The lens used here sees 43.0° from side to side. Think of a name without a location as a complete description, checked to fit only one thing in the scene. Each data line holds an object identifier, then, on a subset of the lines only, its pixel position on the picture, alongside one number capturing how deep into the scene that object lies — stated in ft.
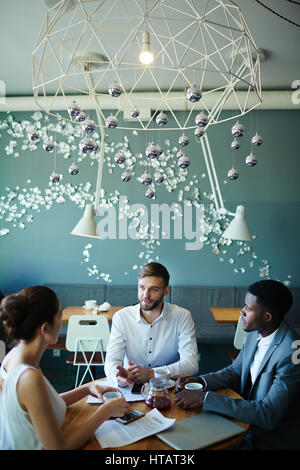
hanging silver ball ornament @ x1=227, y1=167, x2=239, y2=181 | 10.64
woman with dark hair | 4.58
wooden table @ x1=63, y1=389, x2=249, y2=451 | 4.91
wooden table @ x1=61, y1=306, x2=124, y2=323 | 13.89
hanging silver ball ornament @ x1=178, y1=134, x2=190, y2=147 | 9.58
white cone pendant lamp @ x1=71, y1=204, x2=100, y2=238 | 14.10
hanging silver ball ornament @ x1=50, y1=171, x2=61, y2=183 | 10.23
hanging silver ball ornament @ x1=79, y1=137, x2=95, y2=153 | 8.59
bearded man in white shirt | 8.25
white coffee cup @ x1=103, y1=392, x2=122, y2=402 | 5.87
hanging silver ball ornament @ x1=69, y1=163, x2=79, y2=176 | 10.79
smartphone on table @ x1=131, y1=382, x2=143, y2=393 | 6.53
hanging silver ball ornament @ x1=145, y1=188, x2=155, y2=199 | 12.05
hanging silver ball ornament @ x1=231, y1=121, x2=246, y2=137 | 8.29
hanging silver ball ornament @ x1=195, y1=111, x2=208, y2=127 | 7.90
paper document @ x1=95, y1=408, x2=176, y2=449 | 4.99
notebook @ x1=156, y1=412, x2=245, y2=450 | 4.92
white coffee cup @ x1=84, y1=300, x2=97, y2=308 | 15.19
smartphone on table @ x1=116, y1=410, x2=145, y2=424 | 5.45
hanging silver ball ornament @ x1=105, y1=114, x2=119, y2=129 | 8.13
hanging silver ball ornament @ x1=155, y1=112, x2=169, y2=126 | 8.05
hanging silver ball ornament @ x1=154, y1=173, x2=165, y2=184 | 11.71
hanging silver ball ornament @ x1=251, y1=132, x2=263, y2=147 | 9.48
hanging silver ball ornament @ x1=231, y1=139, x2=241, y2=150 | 9.53
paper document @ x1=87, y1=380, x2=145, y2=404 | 6.25
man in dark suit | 5.78
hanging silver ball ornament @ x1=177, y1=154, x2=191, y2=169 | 9.48
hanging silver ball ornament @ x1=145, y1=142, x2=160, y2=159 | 8.47
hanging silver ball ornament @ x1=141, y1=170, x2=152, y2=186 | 10.33
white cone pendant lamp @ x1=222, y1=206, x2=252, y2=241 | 14.66
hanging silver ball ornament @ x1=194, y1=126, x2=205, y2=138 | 8.53
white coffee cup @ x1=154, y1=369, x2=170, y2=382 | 6.47
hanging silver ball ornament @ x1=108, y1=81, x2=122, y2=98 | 7.28
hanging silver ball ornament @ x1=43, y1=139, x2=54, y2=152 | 9.38
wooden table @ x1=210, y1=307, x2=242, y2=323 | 13.79
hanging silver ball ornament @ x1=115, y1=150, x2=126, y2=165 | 9.51
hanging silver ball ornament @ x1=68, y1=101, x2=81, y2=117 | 7.59
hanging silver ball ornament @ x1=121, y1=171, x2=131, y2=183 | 10.44
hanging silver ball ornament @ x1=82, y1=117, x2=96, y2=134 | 8.15
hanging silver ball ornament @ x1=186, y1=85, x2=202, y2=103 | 7.07
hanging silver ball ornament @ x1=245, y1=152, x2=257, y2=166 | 9.84
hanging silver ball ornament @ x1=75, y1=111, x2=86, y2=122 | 7.96
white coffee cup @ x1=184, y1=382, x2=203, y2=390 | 6.25
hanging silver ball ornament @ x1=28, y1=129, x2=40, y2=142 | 9.09
